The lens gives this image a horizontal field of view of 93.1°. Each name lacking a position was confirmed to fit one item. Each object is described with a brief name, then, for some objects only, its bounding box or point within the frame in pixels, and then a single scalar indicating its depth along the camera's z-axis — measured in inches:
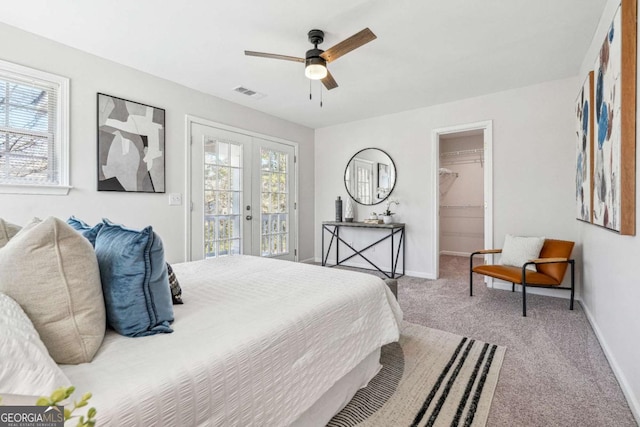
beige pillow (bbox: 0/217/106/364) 35.1
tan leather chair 115.3
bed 33.5
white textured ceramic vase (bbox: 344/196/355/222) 197.0
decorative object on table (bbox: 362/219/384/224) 183.5
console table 176.1
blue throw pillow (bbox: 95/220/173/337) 43.9
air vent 145.0
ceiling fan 91.7
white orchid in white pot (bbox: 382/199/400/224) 182.2
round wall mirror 187.5
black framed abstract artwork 115.6
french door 149.1
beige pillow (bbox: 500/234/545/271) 130.7
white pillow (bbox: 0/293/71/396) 26.3
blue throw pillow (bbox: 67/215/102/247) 54.1
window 95.6
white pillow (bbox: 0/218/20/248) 49.4
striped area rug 60.7
